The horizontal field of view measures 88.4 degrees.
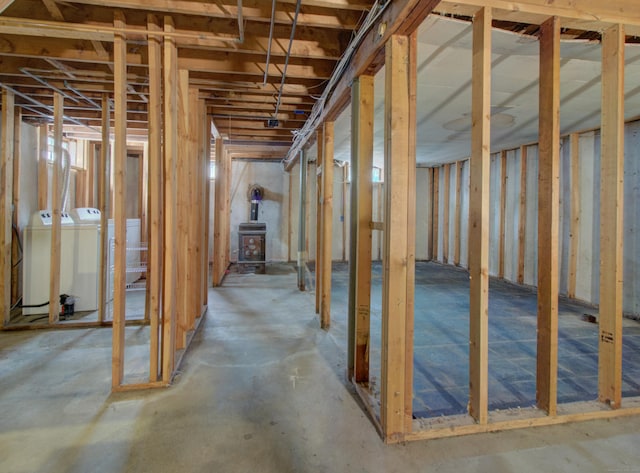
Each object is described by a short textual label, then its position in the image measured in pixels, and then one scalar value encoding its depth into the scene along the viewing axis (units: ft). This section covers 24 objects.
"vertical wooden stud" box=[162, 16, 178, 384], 7.22
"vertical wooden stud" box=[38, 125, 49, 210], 13.14
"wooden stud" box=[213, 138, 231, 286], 16.22
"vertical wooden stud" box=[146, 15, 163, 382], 7.09
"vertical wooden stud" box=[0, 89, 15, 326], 10.52
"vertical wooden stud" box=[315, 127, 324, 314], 11.78
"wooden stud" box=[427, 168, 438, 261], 26.66
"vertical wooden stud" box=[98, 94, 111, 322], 10.83
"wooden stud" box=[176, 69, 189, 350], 8.53
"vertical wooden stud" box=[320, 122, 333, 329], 10.78
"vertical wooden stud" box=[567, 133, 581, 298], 14.76
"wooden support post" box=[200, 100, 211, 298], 11.60
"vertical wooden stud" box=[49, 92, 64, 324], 10.71
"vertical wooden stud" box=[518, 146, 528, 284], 17.63
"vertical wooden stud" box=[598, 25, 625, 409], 5.82
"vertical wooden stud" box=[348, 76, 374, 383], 7.10
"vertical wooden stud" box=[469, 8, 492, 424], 5.23
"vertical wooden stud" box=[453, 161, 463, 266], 23.40
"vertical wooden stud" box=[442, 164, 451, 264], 24.89
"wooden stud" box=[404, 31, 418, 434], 5.47
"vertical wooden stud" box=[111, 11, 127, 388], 6.84
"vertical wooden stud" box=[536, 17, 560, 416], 5.55
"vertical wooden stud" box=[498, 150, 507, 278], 19.02
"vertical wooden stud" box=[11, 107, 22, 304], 11.34
